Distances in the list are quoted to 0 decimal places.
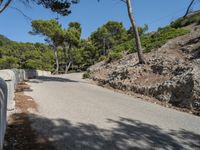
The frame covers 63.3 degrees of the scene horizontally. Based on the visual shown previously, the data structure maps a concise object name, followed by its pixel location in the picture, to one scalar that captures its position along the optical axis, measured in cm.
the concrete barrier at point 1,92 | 247
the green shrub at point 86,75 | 1346
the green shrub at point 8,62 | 2671
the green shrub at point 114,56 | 1346
